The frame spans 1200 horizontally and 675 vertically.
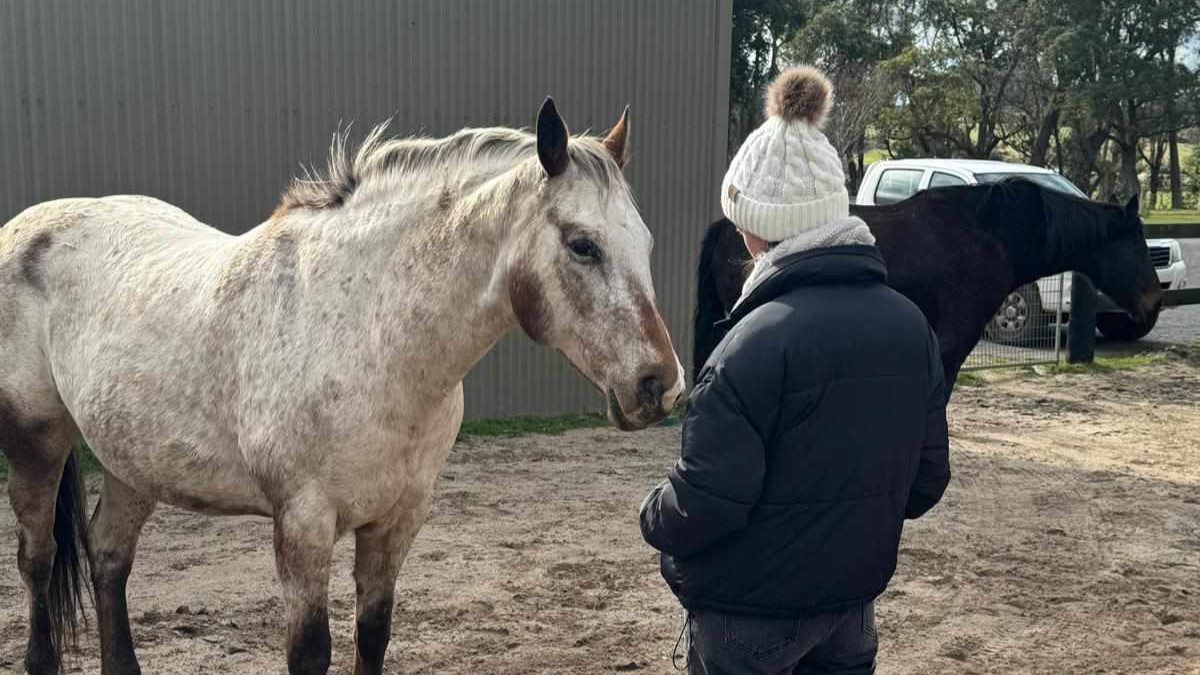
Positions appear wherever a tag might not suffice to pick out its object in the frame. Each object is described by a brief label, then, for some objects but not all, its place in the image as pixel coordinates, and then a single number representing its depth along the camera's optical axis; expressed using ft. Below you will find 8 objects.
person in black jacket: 6.56
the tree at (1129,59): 104.53
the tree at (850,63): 96.99
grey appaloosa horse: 8.22
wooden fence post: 34.32
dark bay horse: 20.70
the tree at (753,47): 75.41
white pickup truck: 36.14
